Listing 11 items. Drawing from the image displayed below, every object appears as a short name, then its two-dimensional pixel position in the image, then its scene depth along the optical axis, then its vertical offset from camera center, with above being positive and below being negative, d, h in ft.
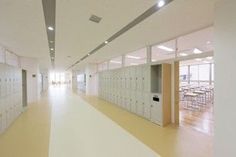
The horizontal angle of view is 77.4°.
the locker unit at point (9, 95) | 13.75 -1.97
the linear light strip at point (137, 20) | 9.67 +4.41
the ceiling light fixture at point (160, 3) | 8.87 +4.47
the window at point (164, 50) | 19.73 +3.97
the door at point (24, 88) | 25.22 -2.10
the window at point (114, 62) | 36.69 +3.68
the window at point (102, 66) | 40.85 +2.95
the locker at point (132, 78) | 21.29 -0.34
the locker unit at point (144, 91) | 16.42 -2.04
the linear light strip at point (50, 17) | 9.10 +4.44
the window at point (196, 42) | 15.23 +4.10
